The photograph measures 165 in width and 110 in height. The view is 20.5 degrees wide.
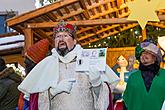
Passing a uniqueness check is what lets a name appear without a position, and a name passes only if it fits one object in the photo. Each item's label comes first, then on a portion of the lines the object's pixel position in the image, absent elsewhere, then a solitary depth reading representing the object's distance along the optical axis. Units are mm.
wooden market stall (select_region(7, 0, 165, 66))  7895
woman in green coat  4492
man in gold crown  4152
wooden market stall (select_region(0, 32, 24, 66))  11000
